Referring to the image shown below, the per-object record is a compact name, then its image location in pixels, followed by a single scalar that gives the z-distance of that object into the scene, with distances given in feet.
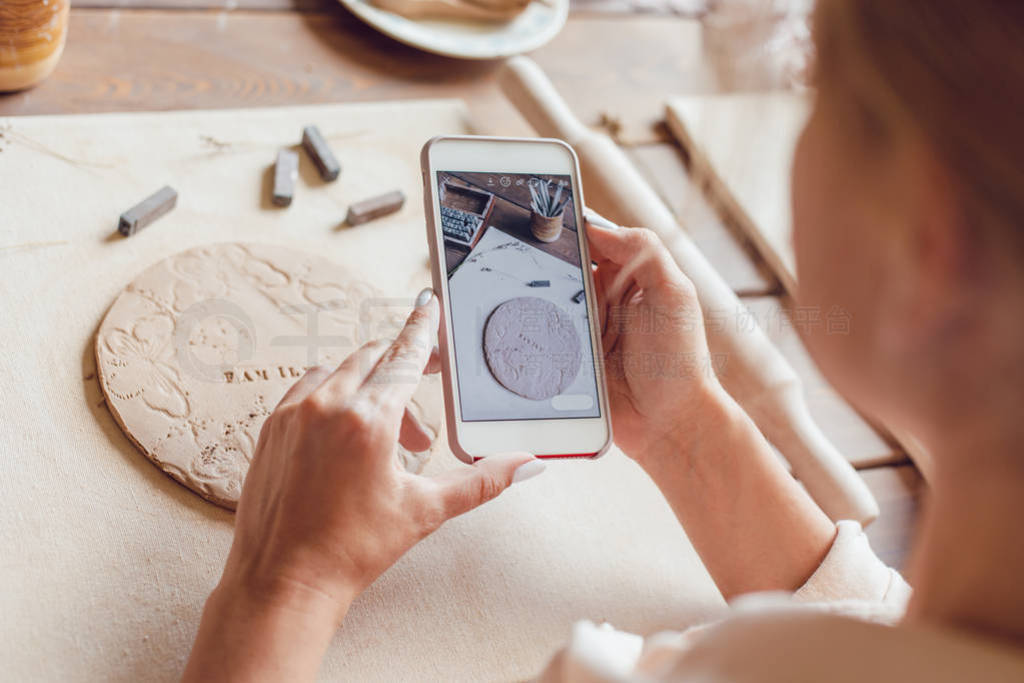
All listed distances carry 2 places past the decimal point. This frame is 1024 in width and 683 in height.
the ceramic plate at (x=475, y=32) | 3.19
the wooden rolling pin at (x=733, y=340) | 2.29
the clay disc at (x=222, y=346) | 1.98
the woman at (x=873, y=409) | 0.89
